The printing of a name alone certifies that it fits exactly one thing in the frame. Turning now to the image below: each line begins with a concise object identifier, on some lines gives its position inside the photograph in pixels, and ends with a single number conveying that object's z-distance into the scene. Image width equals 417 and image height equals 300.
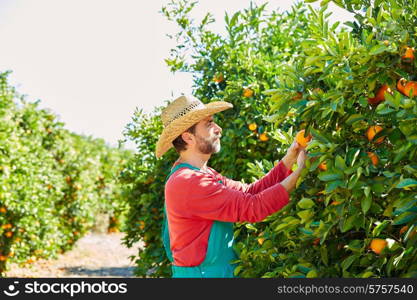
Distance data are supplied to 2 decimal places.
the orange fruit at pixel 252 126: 4.10
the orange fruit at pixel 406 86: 2.06
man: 2.50
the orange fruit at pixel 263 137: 4.00
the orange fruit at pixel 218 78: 4.66
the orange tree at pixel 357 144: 1.98
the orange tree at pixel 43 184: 7.84
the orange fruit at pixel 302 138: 2.41
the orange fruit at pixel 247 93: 4.25
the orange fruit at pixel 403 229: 2.04
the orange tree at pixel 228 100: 4.23
